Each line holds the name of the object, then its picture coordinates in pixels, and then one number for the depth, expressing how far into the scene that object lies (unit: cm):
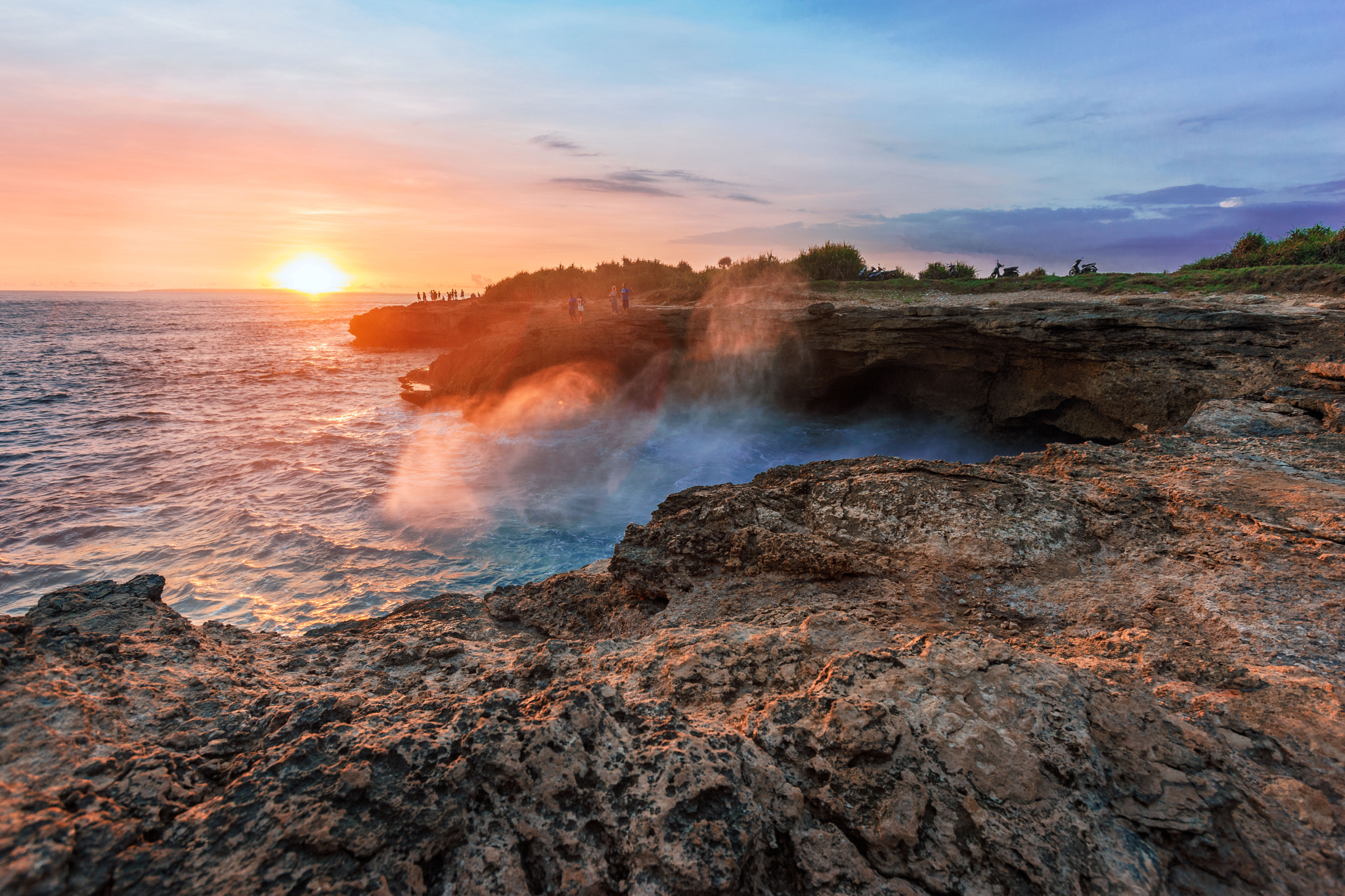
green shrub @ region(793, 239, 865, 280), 2502
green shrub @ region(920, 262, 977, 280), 2294
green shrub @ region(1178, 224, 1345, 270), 1652
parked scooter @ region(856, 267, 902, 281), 2367
